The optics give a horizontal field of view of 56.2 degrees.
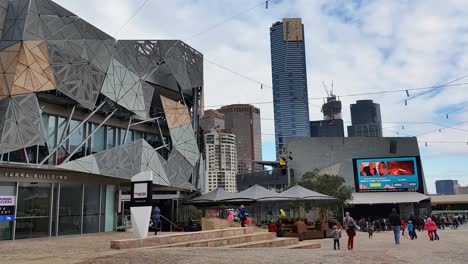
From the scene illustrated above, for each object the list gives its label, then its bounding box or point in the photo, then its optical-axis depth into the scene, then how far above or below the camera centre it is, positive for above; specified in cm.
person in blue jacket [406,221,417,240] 2368 -166
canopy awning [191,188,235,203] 2736 +48
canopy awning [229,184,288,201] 2644 +49
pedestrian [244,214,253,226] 2308 -94
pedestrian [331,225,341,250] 1636 -123
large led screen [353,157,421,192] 4988 +283
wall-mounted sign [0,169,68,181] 2056 +164
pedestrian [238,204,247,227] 2272 -60
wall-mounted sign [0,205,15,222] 2055 -16
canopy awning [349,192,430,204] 4706 +21
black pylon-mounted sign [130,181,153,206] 1591 +44
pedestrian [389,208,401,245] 1777 -94
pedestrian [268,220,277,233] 2423 -137
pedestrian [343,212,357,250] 1584 -102
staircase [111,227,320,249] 1371 -128
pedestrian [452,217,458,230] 3885 -222
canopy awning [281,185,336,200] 2631 +47
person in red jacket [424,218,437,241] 2134 -142
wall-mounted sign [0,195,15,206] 2059 +45
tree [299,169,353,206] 4109 +140
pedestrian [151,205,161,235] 2048 -48
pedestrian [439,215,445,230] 3961 -215
